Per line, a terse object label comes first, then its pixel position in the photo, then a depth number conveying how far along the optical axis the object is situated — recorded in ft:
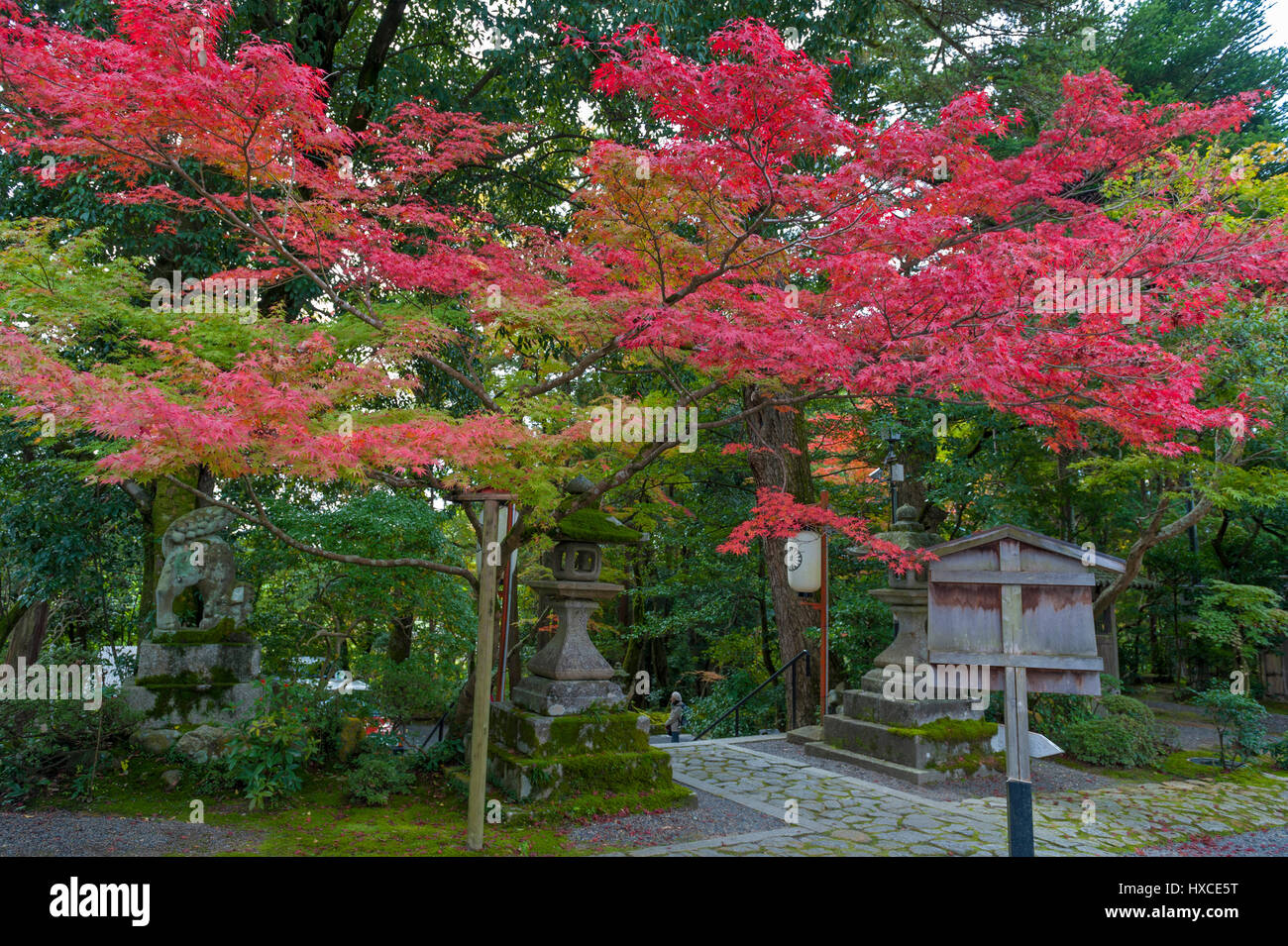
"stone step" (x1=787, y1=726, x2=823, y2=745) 31.76
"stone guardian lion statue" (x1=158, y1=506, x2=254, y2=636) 26.91
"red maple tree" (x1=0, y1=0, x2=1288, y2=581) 17.12
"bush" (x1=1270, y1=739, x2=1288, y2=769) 31.30
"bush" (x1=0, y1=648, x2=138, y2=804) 20.90
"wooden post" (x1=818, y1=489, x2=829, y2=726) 31.89
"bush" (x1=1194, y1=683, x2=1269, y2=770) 29.94
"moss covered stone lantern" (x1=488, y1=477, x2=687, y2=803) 21.11
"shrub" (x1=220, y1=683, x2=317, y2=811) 20.40
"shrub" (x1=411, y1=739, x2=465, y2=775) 24.12
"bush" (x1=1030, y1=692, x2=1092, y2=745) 31.76
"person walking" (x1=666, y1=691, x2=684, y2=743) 44.01
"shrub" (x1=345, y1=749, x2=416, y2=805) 21.04
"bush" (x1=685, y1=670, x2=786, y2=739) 44.09
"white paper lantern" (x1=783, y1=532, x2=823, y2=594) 30.63
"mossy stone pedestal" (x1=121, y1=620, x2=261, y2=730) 25.53
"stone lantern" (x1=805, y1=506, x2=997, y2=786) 26.27
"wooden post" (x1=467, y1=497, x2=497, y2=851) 17.04
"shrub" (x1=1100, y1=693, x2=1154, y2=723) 31.83
